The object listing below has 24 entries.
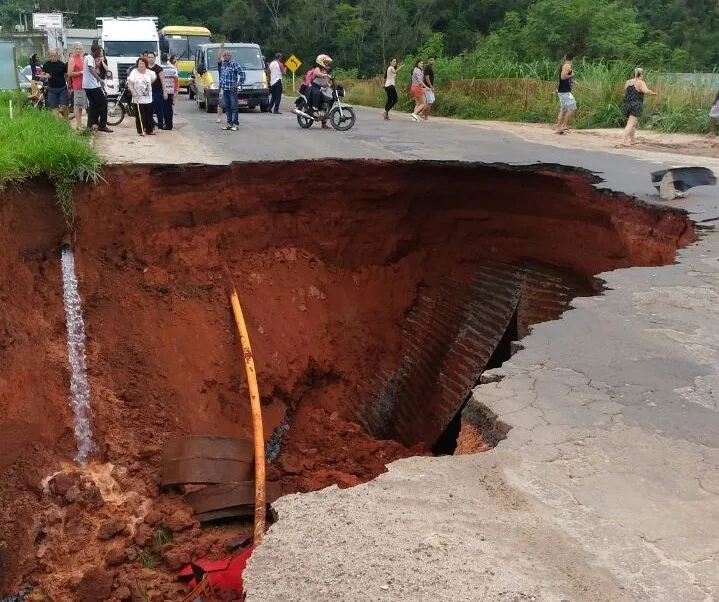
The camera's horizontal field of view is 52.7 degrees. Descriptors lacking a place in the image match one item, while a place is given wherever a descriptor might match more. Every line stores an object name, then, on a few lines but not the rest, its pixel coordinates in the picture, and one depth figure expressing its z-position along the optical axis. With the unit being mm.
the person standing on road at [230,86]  13641
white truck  24609
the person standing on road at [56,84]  12031
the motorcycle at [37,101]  13764
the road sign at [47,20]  29469
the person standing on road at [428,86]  18625
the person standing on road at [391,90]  18358
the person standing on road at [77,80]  12008
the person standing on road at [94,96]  11789
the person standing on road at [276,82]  20078
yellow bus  30938
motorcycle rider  14898
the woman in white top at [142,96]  12062
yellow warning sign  26234
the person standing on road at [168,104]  13523
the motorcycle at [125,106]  13329
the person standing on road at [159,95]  13188
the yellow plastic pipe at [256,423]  5680
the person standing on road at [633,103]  13602
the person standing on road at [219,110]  16075
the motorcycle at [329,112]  14508
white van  19784
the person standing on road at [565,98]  15280
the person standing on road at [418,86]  18781
